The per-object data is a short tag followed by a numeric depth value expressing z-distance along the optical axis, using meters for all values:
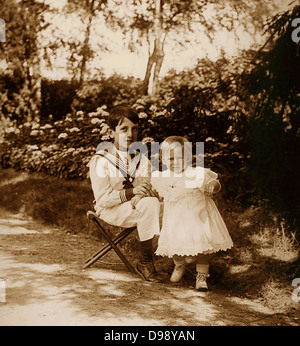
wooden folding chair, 4.28
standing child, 3.84
